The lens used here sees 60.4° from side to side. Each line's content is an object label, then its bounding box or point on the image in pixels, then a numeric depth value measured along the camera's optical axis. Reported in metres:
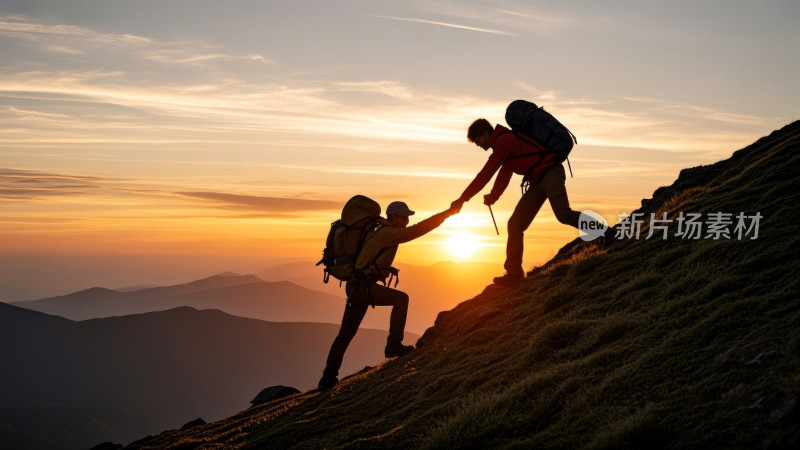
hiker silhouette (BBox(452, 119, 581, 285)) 14.21
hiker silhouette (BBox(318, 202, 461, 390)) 14.07
